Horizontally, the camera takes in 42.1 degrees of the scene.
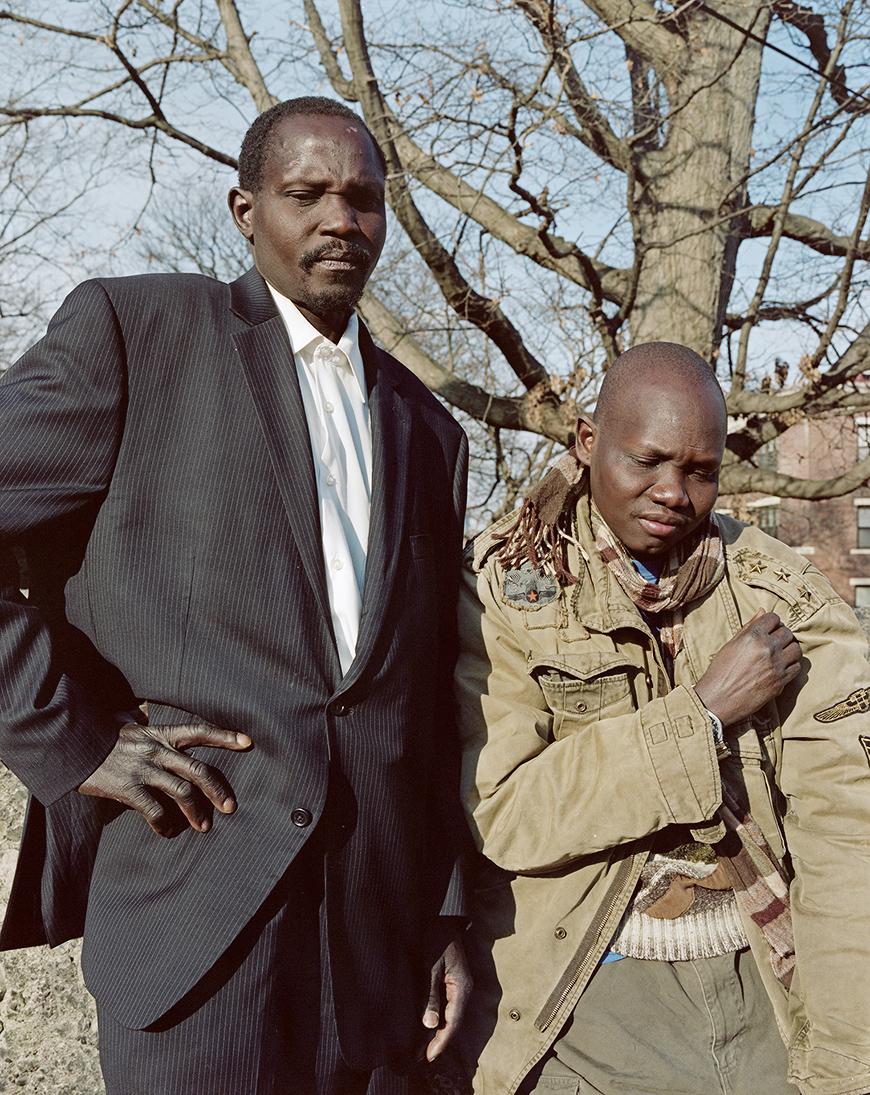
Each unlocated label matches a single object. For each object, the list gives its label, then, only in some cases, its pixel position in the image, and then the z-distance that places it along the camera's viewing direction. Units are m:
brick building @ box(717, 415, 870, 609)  37.12
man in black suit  2.07
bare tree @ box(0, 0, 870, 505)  8.49
